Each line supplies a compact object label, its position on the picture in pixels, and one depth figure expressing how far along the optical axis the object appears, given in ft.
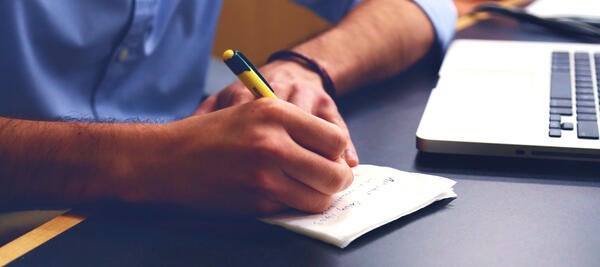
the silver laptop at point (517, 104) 2.04
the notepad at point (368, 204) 1.69
